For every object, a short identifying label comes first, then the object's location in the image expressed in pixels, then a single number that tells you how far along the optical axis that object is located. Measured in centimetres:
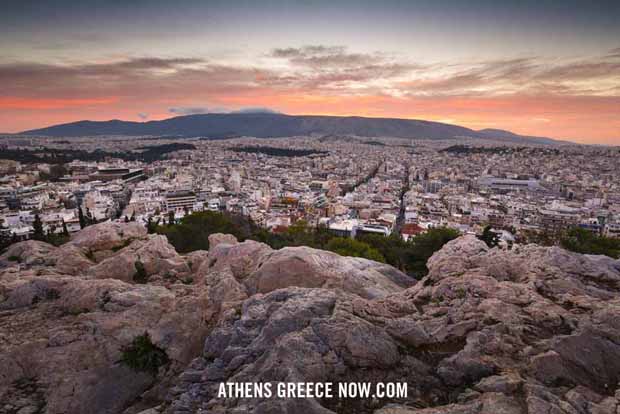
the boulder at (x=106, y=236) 1731
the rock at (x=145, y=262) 1383
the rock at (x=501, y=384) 601
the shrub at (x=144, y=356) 899
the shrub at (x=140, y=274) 1393
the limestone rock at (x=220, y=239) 1981
